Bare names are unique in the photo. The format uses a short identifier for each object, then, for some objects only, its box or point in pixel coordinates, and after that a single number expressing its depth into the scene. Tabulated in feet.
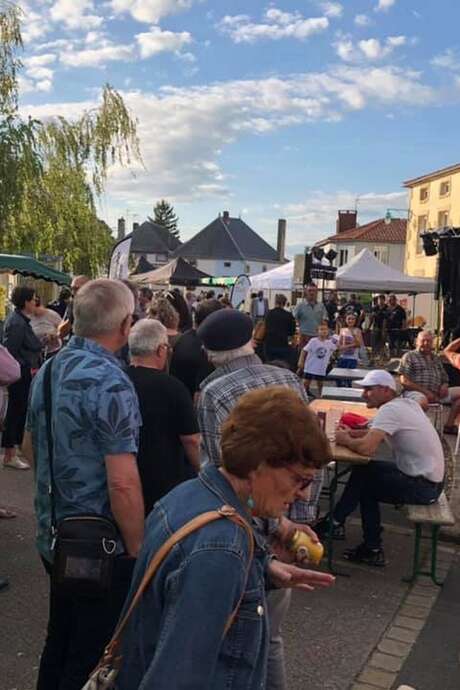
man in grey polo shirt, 44.88
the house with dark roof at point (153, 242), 296.92
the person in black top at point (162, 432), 10.14
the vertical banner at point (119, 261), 35.91
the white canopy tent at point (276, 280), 72.33
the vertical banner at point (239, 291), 66.80
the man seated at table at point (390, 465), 16.22
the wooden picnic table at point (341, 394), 26.07
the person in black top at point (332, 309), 78.64
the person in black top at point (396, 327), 68.59
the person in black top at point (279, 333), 36.22
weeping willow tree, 57.06
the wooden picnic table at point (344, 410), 15.75
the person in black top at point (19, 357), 21.90
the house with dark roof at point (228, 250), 261.44
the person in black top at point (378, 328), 70.08
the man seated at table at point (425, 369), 28.02
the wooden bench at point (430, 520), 15.29
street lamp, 158.30
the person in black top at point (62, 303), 38.86
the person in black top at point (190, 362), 17.01
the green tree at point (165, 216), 348.18
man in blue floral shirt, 7.68
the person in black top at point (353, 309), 74.33
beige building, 138.10
